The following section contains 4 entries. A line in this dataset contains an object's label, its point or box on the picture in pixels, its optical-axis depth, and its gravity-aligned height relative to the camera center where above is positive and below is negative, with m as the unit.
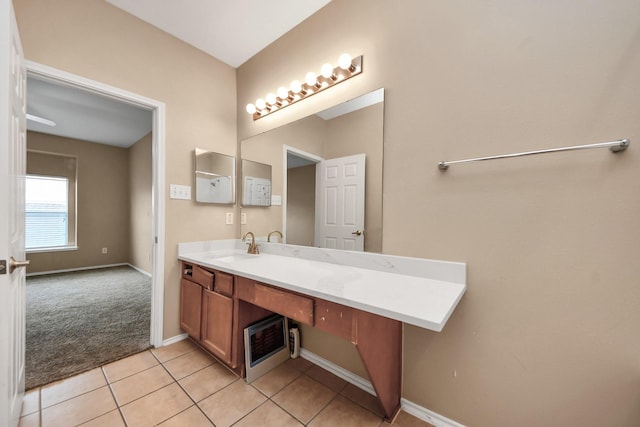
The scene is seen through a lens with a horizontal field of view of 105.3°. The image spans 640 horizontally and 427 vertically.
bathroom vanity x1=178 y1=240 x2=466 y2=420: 1.00 -0.41
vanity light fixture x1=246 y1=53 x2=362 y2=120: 1.52 +0.90
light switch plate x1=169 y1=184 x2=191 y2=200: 2.02 +0.14
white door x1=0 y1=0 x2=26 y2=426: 0.90 -0.02
